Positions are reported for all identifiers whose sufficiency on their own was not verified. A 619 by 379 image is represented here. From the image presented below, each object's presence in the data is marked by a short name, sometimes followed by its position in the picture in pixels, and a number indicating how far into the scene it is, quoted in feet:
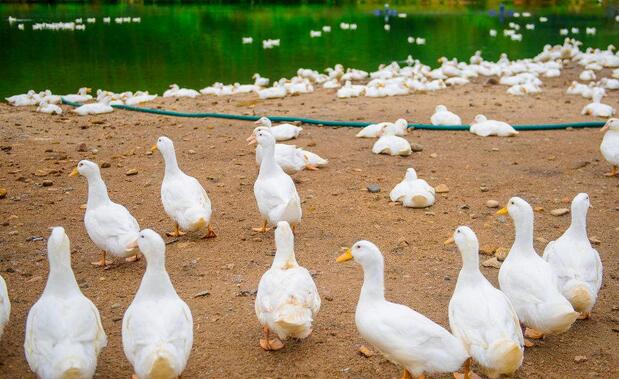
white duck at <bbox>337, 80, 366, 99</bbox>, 42.73
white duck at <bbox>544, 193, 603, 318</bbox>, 13.83
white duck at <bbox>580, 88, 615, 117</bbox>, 35.09
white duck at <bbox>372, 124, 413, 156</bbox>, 27.40
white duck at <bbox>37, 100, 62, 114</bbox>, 37.09
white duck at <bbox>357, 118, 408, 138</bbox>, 29.53
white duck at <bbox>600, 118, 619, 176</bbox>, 23.76
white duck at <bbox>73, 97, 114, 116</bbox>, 36.71
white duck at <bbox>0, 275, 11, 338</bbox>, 12.77
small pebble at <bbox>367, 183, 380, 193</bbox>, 23.15
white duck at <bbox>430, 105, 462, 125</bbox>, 31.83
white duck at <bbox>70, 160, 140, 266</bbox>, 16.40
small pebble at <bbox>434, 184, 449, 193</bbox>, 23.04
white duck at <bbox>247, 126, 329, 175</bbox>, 23.71
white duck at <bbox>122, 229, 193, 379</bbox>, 10.79
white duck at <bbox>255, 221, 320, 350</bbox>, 12.44
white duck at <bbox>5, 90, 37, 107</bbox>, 40.24
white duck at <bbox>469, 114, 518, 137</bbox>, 30.17
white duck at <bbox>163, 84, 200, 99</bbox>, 44.39
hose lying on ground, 31.12
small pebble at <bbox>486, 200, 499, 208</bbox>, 21.35
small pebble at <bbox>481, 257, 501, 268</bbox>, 17.10
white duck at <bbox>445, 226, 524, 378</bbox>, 11.28
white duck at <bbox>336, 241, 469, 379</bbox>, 11.20
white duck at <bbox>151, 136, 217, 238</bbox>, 18.02
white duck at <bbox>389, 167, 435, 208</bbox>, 21.18
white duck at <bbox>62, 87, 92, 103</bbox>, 42.39
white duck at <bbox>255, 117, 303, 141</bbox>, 29.91
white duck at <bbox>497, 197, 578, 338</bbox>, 12.79
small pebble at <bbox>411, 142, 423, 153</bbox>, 28.36
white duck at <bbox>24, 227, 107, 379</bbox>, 10.77
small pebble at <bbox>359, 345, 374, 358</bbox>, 13.03
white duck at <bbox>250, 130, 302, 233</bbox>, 18.22
